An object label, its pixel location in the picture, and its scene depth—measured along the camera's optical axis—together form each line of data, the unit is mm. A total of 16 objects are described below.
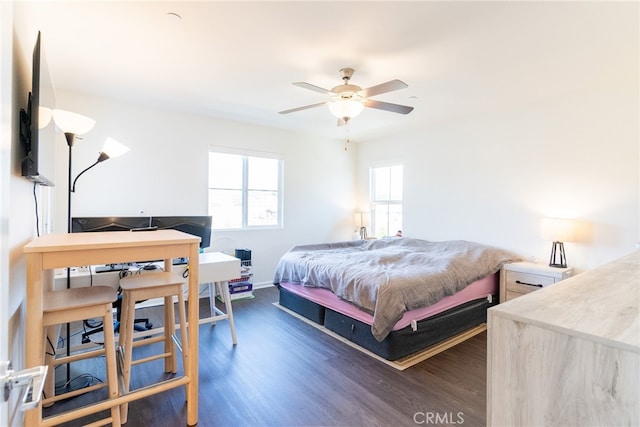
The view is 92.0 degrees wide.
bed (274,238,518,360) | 2531
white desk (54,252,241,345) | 2574
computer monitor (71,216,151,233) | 2635
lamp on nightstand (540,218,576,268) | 3162
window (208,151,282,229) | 4480
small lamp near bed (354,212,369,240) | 5672
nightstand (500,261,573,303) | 3117
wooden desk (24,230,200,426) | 1345
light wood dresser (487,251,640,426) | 685
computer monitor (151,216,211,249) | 3025
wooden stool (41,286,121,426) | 1439
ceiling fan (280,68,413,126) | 2462
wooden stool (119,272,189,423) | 1868
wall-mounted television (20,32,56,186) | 1368
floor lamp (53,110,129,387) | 1948
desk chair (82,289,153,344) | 2807
